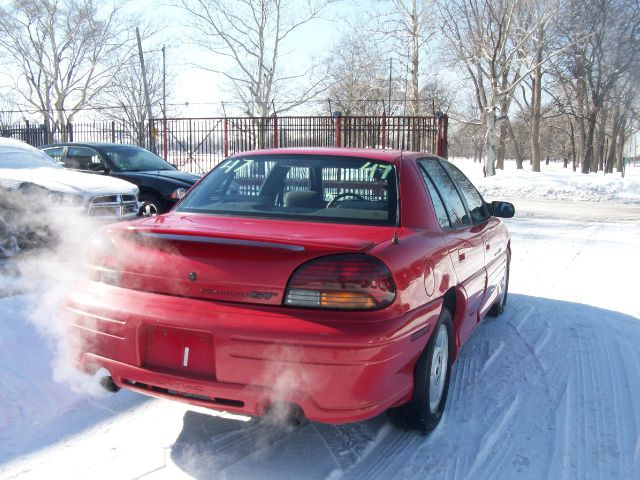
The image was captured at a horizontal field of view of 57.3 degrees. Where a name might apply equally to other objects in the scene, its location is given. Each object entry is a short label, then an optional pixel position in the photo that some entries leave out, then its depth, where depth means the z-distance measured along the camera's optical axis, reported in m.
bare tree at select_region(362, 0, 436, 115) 24.75
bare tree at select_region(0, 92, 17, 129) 24.83
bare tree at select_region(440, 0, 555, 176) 23.45
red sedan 2.40
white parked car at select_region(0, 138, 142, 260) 6.51
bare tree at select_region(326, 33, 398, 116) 27.30
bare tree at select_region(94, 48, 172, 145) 39.06
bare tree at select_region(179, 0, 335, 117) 25.41
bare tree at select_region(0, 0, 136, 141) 33.00
